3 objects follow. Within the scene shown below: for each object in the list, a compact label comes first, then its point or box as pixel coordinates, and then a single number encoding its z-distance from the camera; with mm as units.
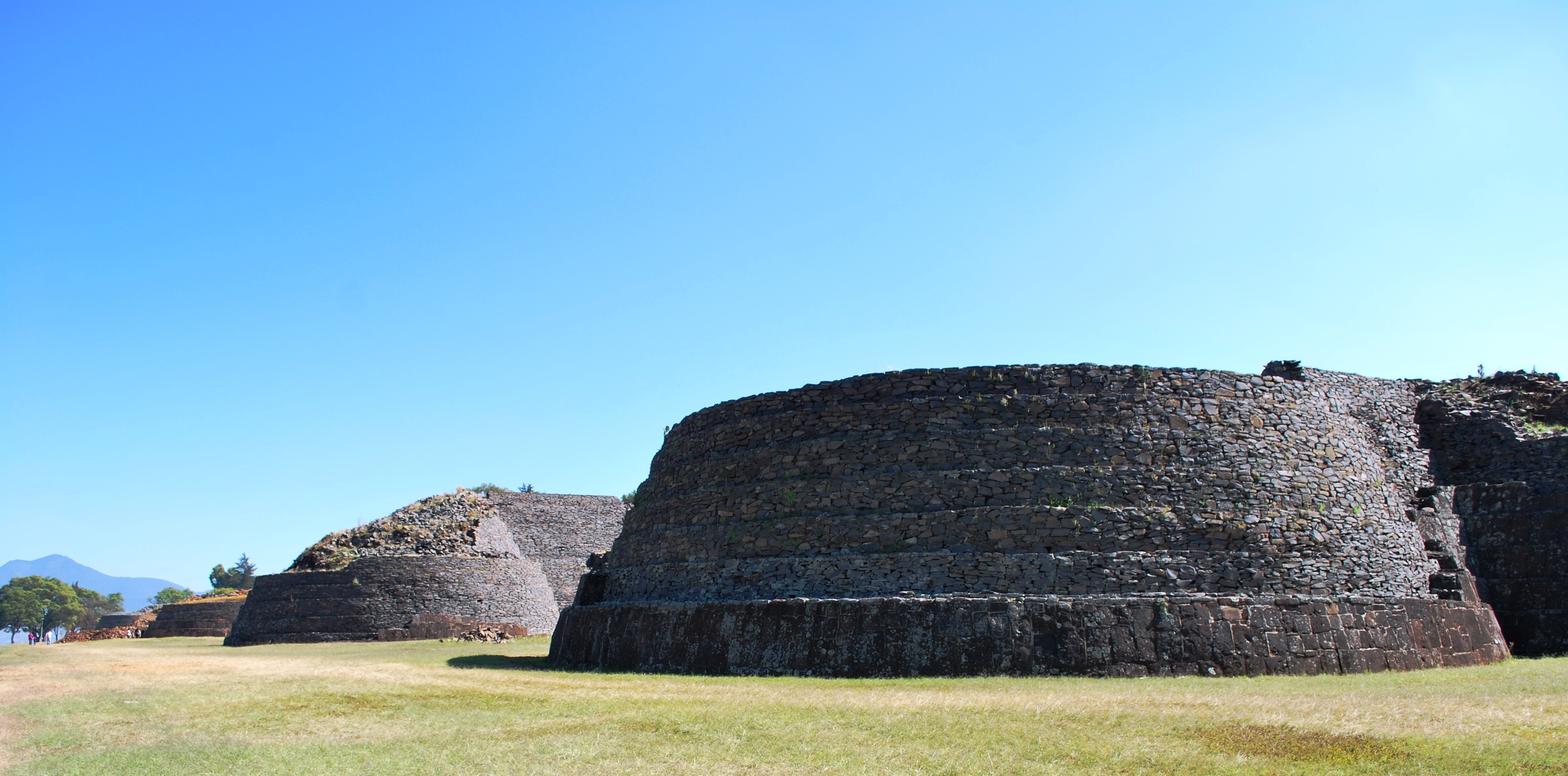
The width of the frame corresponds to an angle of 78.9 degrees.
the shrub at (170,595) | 113244
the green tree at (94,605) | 113688
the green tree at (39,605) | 108688
